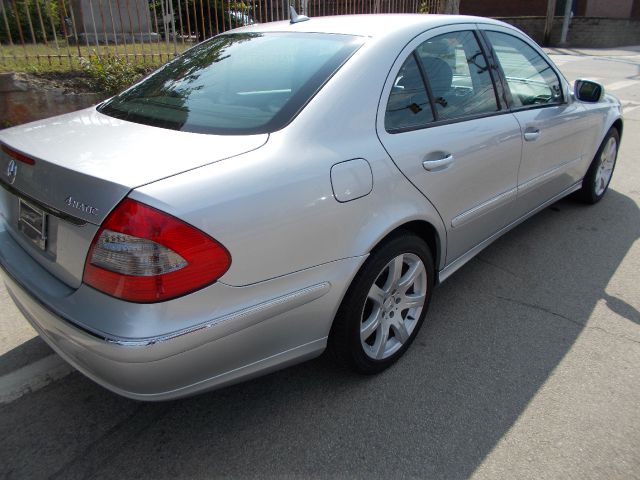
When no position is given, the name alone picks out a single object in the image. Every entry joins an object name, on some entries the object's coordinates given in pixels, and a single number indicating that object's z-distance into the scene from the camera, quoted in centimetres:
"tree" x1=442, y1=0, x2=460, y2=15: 1477
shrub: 673
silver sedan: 173
